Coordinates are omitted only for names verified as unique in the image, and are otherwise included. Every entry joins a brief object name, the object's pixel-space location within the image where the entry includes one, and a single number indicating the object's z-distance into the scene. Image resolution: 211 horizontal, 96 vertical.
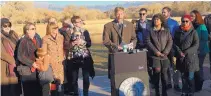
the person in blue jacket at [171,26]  7.49
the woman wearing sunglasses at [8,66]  5.93
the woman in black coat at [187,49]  6.71
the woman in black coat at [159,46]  6.64
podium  5.97
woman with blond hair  6.25
